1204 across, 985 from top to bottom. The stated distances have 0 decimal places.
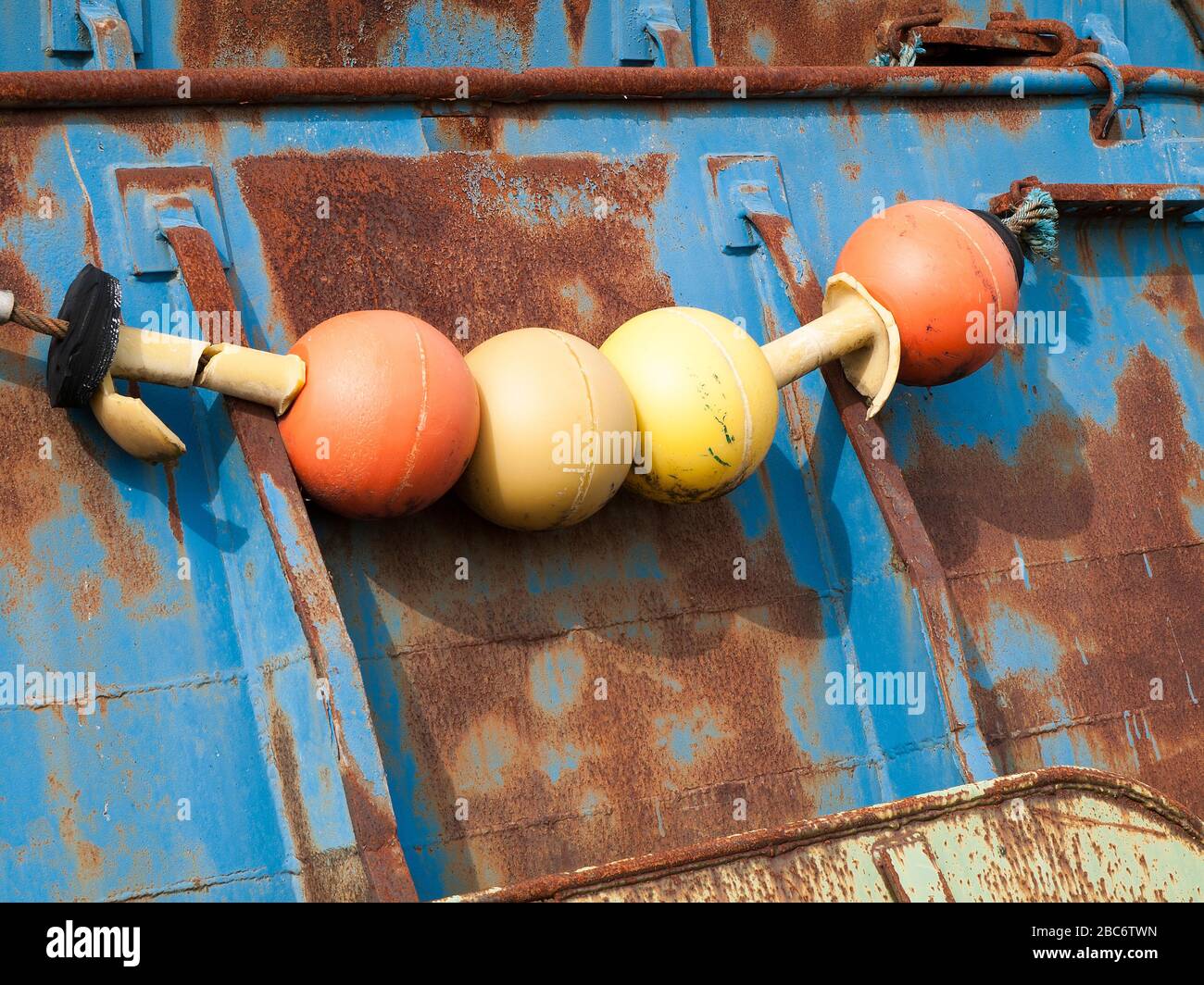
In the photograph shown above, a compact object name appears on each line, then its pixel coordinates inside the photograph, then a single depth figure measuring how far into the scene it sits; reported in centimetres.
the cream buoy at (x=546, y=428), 333
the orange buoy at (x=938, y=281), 392
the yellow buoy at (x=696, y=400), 352
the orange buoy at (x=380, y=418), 317
